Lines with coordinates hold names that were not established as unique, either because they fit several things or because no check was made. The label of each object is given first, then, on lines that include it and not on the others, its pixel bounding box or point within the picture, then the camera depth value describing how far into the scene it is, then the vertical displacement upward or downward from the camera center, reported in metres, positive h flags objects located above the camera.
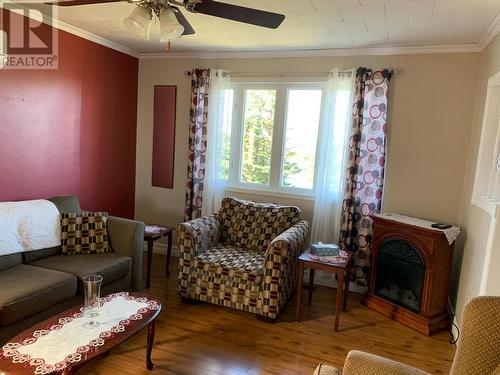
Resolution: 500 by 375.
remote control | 2.88 -0.53
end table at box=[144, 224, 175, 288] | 3.46 -0.94
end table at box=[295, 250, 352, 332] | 2.77 -0.92
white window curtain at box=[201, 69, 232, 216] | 3.84 +0.07
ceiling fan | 1.73 +0.66
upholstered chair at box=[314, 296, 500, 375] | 1.32 -0.68
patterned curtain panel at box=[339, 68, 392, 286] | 3.33 -0.09
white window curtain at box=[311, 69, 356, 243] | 3.44 -0.03
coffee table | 1.56 -1.00
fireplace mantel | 2.85 -0.93
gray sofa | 2.17 -0.99
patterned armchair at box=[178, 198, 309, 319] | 2.86 -0.98
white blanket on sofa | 2.59 -0.73
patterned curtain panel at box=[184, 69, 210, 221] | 3.90 +0.01
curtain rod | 3.42 +0.77
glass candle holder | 1.94 -0.89
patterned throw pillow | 2.94 -0.83
